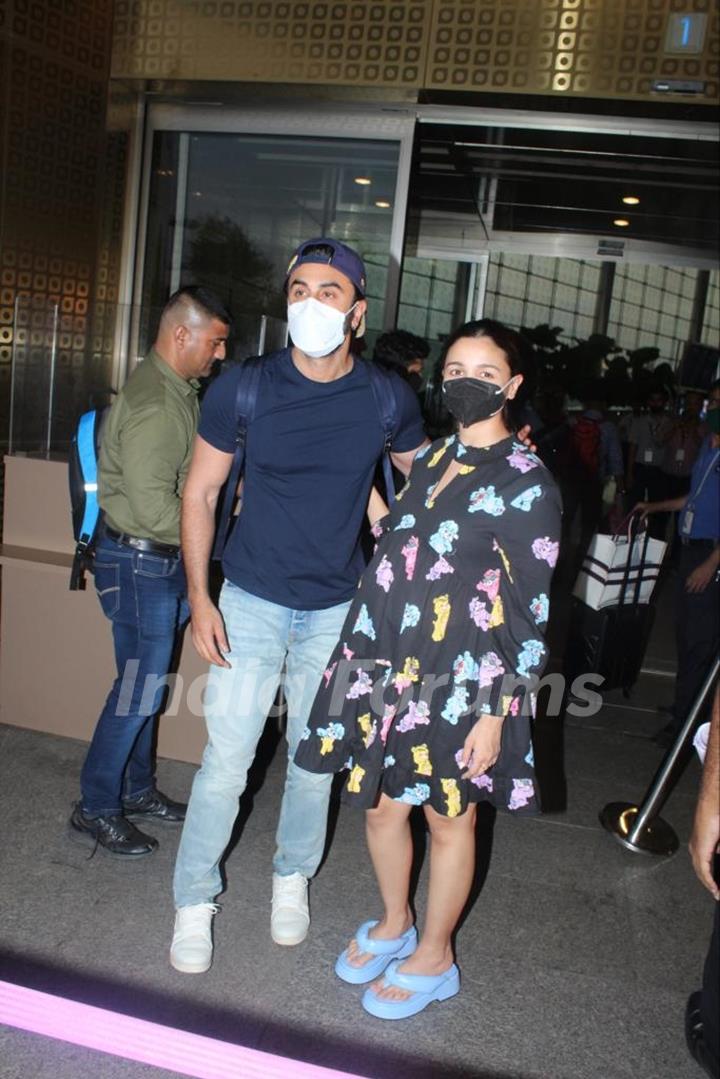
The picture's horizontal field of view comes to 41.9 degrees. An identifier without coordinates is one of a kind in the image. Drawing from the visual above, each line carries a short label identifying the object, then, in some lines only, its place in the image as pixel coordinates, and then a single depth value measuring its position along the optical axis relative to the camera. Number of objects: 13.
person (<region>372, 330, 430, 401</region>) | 4.41
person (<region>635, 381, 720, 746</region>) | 4.57
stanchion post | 3.45
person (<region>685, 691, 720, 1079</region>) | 1.64
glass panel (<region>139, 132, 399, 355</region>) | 6.20
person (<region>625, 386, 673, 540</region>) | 10.08
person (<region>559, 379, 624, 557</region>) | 9.19
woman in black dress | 2.24
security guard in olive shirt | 3.06
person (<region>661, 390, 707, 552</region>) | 9.91
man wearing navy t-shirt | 2.51
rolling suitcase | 4.02
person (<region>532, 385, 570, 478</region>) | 7.57
